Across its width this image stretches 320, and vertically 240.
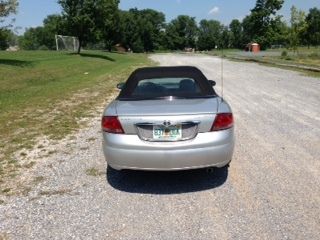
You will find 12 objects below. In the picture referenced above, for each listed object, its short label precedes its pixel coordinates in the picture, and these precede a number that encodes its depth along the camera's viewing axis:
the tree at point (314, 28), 78.07
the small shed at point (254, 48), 54.91
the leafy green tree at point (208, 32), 95.11
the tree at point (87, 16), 29.76
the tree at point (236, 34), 94.12
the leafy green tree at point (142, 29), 69.44
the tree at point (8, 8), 15.95
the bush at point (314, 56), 31.78
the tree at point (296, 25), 33.10
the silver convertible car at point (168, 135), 3.27
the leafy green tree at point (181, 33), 94.19
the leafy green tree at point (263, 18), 66.33
